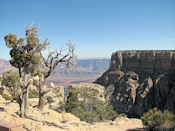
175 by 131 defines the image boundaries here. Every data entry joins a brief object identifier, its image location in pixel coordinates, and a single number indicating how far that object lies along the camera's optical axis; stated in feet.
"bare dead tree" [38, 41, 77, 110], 48.84
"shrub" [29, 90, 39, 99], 100.40
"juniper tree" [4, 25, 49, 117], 42.47
